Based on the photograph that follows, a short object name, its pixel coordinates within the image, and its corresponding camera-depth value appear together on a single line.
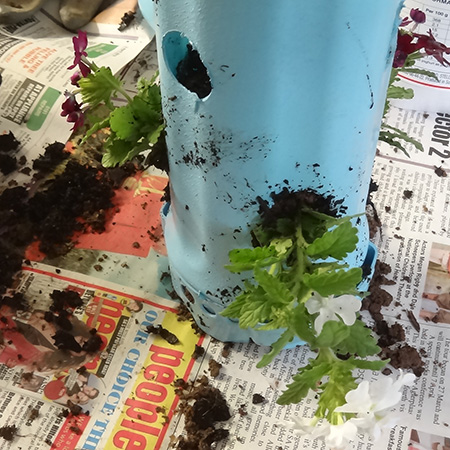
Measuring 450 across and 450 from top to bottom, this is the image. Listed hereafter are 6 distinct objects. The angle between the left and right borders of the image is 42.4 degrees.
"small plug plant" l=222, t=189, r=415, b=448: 0.43
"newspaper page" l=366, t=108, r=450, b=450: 0.74
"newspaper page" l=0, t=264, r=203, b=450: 0.74
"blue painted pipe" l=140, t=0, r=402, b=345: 0.45
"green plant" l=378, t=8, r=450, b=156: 0.66
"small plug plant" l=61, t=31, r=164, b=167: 0.64
